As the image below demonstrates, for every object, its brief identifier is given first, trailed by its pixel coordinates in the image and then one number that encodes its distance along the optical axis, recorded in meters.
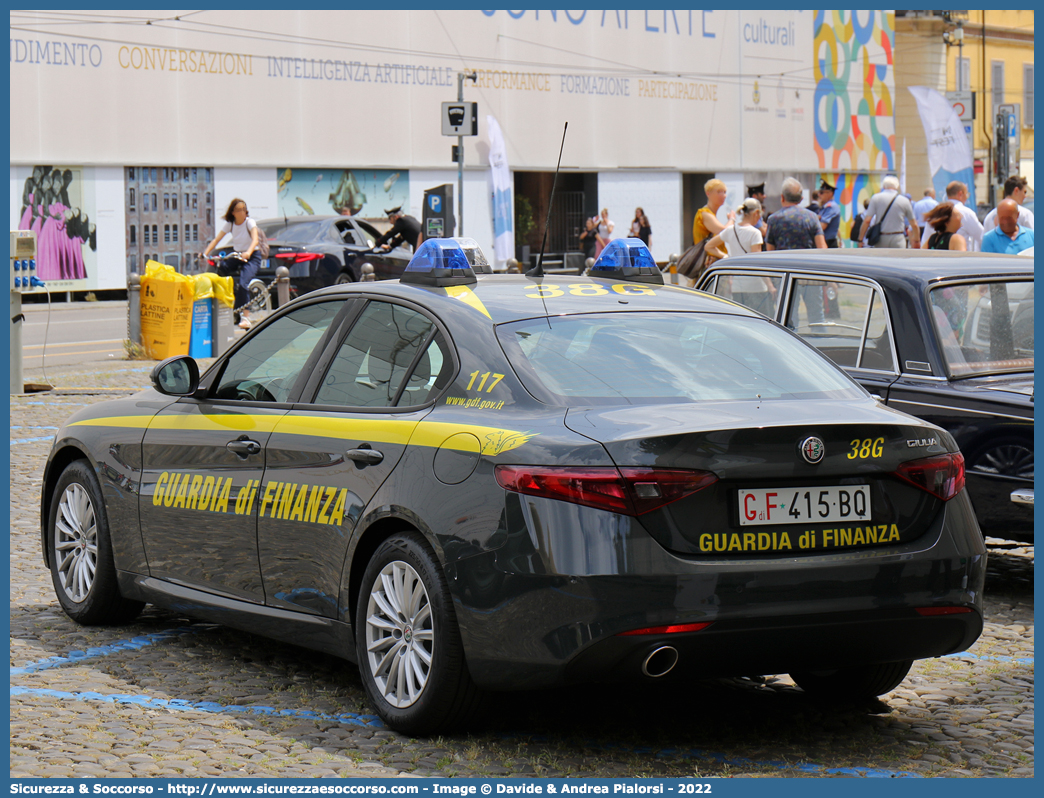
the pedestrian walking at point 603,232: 38.34
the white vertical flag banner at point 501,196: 40.88
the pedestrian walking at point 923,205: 22.68
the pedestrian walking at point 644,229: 40.38
